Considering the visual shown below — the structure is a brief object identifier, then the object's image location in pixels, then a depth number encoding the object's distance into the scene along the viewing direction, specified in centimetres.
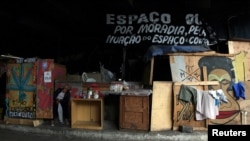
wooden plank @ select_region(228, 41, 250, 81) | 873
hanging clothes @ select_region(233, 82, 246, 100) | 834
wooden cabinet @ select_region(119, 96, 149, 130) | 788
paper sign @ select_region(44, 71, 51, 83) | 856
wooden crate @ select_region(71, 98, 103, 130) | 838
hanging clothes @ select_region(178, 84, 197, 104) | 806
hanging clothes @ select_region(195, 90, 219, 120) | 797
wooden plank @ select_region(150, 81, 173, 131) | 797
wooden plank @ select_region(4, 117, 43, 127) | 851
